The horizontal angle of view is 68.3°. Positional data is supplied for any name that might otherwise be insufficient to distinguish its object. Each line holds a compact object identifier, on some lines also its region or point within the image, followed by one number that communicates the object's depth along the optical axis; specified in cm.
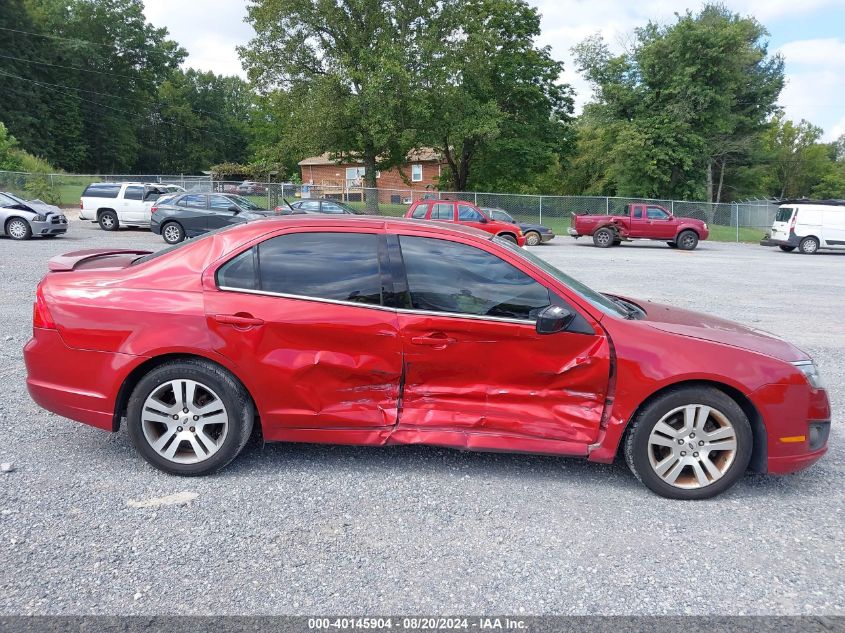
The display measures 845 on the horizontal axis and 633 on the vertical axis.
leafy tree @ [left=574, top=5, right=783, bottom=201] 3797
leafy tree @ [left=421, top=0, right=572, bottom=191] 3412
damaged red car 360
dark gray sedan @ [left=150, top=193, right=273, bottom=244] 1920
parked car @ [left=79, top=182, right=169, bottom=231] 2331
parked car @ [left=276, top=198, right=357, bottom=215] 2232
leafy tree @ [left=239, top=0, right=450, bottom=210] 3078
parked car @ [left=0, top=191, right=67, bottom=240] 1767
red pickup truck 2527
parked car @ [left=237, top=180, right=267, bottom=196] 3117
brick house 3638
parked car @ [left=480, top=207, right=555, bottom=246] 2445
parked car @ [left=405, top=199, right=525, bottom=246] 2006
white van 2378
